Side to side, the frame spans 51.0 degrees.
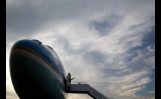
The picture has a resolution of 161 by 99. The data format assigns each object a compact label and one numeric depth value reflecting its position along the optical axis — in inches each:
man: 1009.2
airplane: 682.2
